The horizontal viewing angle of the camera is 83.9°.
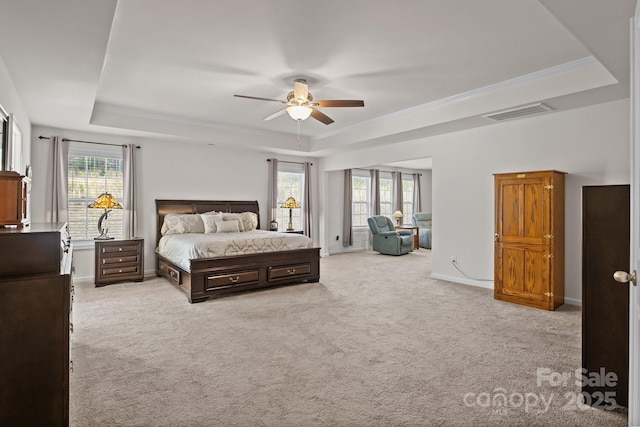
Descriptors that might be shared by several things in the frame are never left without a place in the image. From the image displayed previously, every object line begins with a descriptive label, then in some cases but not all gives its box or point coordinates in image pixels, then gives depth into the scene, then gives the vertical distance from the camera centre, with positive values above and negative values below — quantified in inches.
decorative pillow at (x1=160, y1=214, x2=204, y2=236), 241.4 -8.5
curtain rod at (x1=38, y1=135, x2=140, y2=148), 214.2 +45.7
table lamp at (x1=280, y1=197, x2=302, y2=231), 299.0 +6.2
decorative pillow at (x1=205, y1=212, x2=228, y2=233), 243.2 -6.0
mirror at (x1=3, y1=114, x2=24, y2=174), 122.4 +25.7
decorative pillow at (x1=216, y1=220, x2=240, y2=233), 242.0 -9.5
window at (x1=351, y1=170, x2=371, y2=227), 380.8 +16.5
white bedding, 186.1 -18.1
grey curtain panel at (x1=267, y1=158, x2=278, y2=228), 305.9 +19.8
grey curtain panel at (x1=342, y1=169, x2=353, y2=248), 363.9 +0.3
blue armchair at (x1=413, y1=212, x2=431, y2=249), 399.2 -13.5
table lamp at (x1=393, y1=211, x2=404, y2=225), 389.1 -3.0
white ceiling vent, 165.5 +49.1
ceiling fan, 152.9 +47.7
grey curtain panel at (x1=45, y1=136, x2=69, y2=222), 215.5 +17.3
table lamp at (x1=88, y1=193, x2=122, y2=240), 210.2 +3.9
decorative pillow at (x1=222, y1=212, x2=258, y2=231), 254.9 -4.8
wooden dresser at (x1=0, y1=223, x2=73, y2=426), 66.4 -22.5
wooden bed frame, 181.3 -33.3
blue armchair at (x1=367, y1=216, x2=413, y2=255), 342.0 -24.8
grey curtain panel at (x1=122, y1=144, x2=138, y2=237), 238.8 +13.8
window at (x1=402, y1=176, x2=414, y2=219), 426.6 +18.4
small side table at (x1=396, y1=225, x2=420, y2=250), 390.3 -24.3
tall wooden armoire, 165.0 -12.8
